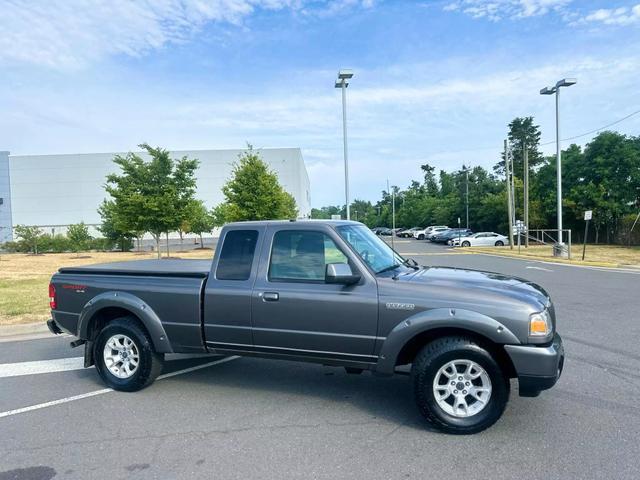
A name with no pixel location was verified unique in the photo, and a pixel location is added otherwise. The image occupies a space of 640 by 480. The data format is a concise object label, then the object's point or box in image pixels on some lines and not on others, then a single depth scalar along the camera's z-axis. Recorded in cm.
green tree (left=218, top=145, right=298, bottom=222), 2408
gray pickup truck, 385
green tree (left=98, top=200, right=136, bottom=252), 3662
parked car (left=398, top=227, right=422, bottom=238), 6909
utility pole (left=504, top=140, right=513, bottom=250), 3204
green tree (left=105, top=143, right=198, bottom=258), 2442
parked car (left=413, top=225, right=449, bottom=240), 5424
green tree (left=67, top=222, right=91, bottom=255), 3722
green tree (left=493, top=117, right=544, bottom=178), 7044
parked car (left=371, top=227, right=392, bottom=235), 7438
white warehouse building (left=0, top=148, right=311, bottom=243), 7019
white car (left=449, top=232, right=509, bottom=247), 4050
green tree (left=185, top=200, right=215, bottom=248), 4291
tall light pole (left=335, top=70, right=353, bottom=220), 1761
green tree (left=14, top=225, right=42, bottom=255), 3597
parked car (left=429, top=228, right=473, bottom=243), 4555
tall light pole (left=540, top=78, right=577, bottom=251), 2278
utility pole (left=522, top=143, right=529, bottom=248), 3375
